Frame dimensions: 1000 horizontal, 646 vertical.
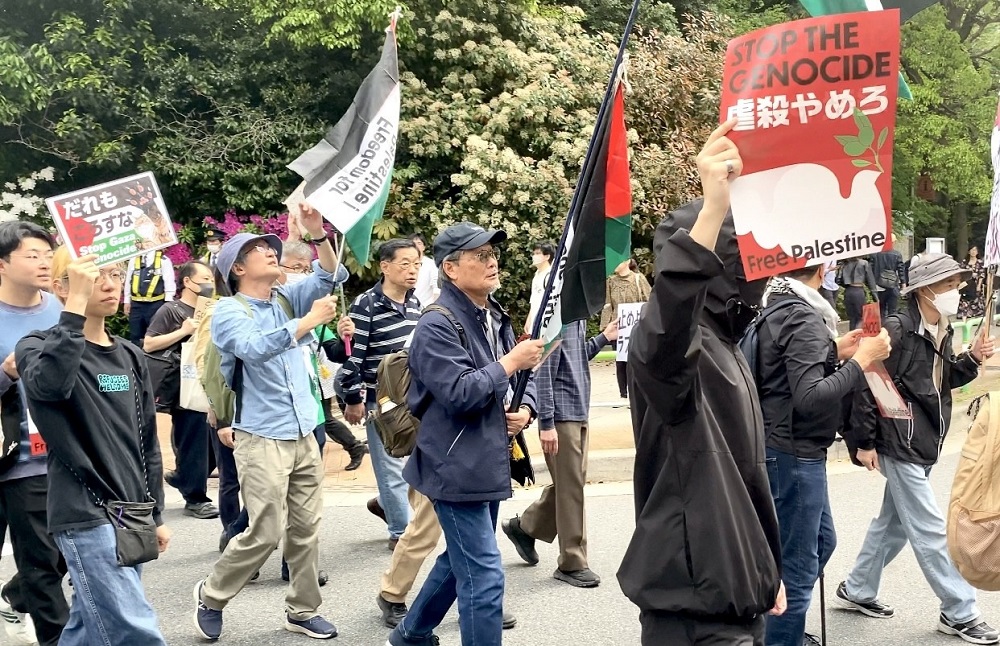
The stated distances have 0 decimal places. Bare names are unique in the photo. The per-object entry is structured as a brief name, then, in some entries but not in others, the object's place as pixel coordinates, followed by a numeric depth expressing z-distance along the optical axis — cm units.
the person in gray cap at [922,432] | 513
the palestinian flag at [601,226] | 420
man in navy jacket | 425
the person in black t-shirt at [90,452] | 370
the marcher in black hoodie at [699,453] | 265
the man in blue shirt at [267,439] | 520
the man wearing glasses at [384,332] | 643
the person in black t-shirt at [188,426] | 798
